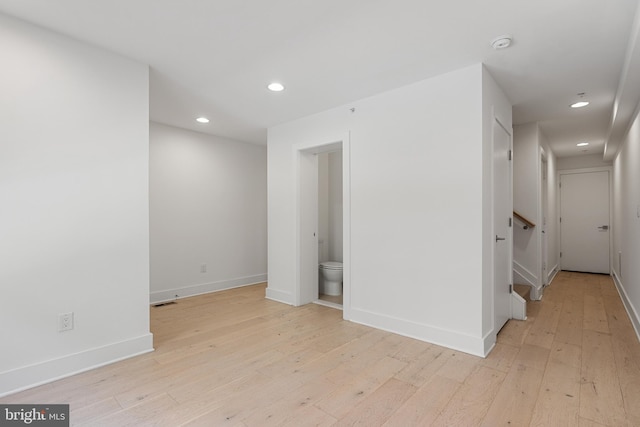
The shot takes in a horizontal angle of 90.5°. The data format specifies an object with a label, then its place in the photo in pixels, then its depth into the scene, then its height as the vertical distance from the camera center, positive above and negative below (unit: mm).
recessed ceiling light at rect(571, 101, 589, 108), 3361 +1189
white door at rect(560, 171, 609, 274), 6164 -147
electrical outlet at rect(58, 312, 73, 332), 2164 -723
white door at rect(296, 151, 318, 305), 3977 -156
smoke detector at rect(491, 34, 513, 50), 2135 +1191
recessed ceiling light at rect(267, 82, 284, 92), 2963 +1230
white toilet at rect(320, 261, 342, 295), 4332 -870
